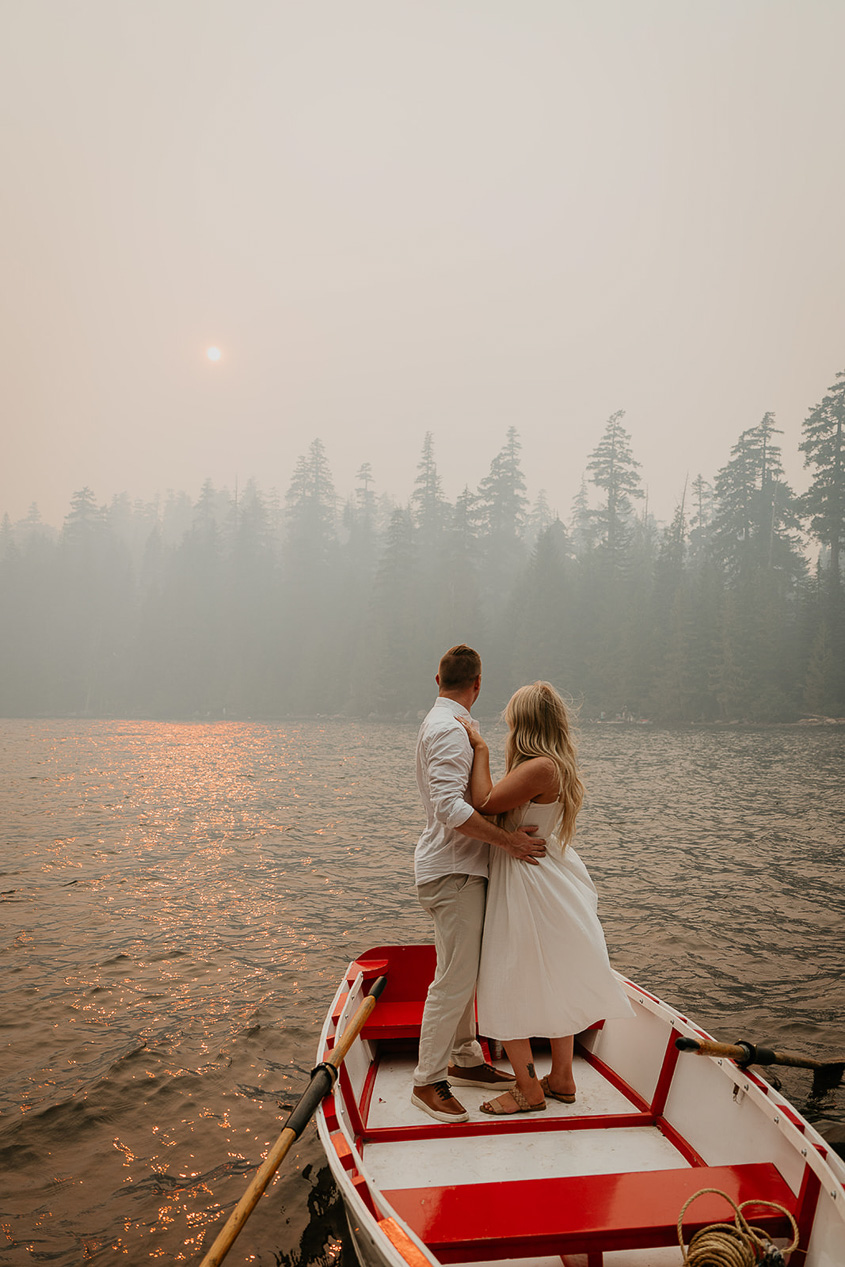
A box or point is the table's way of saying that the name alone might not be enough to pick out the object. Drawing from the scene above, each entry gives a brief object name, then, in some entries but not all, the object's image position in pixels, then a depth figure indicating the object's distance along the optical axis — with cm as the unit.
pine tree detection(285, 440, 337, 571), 9881
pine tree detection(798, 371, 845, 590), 7075
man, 423
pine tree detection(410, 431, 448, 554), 9569
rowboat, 321
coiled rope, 309
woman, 434
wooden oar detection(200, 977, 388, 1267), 317
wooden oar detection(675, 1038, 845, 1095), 404
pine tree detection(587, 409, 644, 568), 8206
